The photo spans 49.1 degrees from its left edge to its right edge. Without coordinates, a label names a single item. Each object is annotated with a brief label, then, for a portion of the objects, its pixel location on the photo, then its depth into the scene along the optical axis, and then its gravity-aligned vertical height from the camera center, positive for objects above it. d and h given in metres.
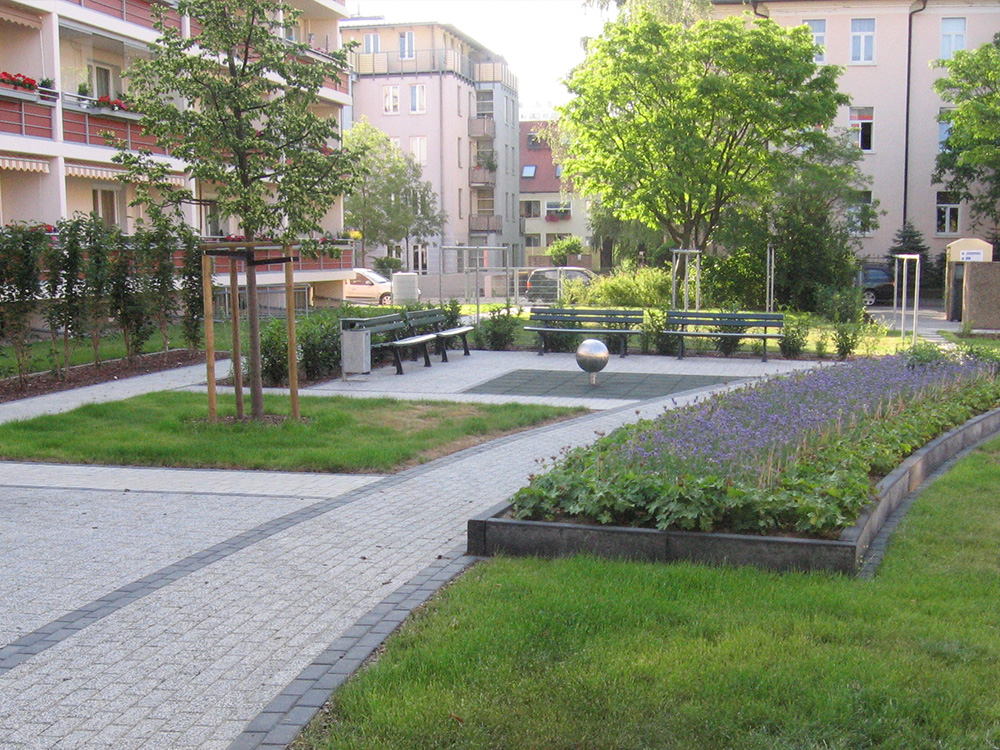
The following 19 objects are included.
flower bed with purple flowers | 6.51 -1.33
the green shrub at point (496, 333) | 21.56 -1.24
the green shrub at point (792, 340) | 19.64 -1.29
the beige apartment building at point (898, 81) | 46.19 +7.88
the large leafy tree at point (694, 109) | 31.48 +4.65
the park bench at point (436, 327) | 19.16 -1.04
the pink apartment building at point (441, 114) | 65.19 +9.48
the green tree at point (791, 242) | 32.34 +0.78
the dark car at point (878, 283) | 42.59 -0.60
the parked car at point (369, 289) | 44.50 -0.74
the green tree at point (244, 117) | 11.40 +1.63
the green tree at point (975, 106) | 38.38 +5.69
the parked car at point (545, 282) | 42.31 -0.51
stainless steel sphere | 15.77 -1.25
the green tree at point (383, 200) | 55.47 +3.59
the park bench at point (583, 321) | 20.38 -0.99
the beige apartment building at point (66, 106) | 25.06 +3.95
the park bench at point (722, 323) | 19.86 -1.00
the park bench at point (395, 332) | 16.80 -1.04
